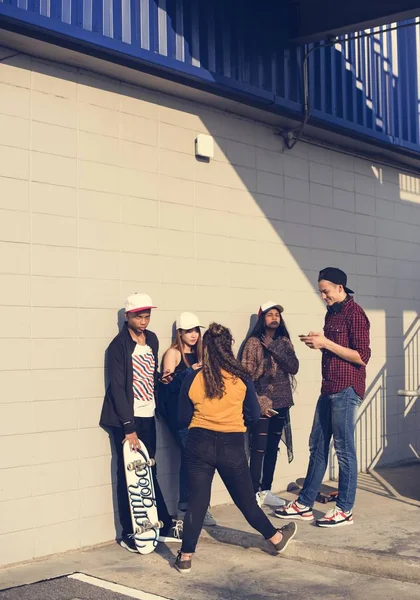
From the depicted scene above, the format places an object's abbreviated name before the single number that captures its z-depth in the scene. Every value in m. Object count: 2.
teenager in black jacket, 7.38
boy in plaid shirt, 7.52
